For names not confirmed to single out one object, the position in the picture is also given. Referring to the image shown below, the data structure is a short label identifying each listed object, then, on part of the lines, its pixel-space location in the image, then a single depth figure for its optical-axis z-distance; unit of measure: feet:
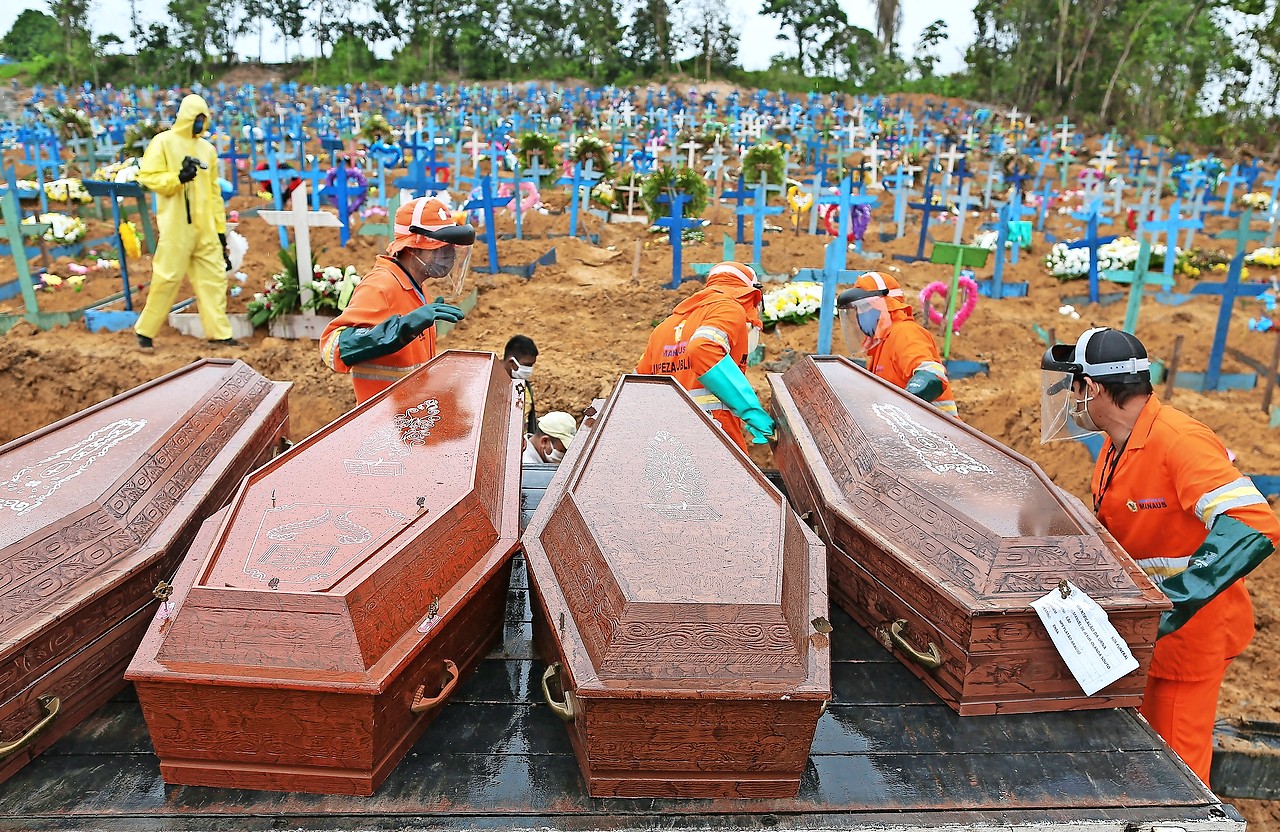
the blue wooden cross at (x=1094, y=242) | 34.17
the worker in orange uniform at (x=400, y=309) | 10.97
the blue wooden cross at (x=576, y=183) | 42.70
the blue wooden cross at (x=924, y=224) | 41.88
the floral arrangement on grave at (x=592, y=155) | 55.06
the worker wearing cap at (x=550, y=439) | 14.11
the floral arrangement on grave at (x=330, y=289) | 27.94
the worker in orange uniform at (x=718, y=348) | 11.77
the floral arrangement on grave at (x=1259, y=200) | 54.67
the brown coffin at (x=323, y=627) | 5.67
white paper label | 6.64
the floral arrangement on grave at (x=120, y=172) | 40.51
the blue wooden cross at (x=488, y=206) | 35.35
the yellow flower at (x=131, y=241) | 36.94
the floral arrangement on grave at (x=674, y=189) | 42.68
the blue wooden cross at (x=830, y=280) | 21.58
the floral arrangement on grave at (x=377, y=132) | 63.52
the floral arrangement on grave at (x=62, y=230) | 39.22
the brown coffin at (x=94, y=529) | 6.05
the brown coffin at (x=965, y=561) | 6.87
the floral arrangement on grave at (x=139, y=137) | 50.49
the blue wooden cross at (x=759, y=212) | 34.55
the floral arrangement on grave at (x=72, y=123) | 59.82
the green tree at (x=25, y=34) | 156.35
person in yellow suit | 25.38
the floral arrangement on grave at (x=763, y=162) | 54.08
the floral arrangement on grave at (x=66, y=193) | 46.72
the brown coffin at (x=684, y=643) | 5.77
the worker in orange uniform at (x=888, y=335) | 13.11
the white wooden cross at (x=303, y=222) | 25.79
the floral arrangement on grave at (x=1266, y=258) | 42.34
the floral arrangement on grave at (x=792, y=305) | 30.45
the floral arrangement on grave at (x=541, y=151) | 54.40
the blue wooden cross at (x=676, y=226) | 31.42
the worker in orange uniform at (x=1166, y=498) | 8.02
